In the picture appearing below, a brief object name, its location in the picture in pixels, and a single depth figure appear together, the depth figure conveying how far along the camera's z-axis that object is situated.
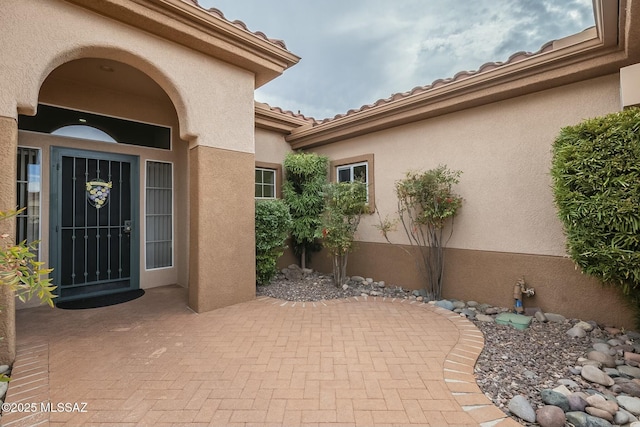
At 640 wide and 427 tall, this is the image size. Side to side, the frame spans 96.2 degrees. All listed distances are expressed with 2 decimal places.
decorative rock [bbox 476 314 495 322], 5.00
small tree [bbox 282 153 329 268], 7.92
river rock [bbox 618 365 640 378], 3.32
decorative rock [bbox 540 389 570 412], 2.78
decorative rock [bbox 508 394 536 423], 2.62
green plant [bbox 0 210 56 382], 1.85
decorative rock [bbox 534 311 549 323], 4.86
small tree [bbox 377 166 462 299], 5.92
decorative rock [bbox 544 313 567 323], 4.79
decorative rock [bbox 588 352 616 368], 3.53
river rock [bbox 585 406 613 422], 2.66
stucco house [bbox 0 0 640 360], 4.04
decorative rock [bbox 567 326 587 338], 4.28
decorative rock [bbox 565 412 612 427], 2.54
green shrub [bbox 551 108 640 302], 3.50
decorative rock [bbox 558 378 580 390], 3.11
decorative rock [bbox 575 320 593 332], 4.44
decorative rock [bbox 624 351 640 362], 3.60
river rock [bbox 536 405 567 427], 2.54
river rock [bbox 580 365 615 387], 3.19
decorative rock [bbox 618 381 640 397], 2.99
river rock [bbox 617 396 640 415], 2.74
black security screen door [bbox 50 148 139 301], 5.86
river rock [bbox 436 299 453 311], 5.53
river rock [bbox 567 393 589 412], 2.76
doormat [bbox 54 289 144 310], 5.49
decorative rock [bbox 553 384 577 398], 2.95
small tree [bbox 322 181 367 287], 6.74
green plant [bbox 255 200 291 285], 6.38
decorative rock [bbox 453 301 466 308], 5.65
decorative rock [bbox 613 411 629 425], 2.62
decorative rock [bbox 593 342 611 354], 3.83
